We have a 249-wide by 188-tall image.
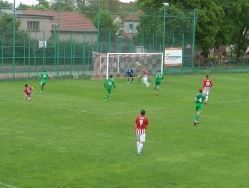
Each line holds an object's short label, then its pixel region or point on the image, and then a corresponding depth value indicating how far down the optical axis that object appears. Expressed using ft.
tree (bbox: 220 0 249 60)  279.28
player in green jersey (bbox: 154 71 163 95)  145.07
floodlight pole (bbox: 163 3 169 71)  227.59
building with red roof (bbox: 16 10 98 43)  206.49
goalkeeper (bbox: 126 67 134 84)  178.70
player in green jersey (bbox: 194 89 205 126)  96.07
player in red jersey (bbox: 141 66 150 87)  162.17
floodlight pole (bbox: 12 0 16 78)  187.21
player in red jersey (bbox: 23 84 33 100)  125.94
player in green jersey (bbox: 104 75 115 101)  128.77
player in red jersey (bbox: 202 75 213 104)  131.23
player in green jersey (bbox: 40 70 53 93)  142.10
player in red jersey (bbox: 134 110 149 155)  70.85
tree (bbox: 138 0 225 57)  256.32
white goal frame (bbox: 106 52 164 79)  188.96
